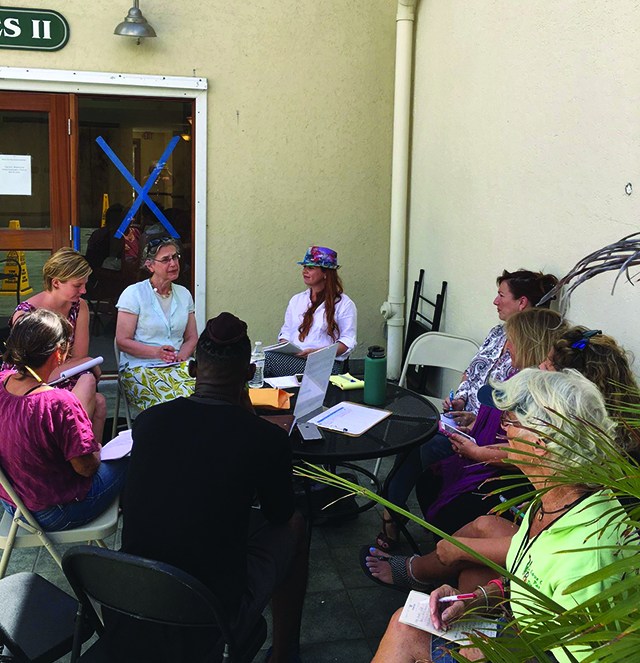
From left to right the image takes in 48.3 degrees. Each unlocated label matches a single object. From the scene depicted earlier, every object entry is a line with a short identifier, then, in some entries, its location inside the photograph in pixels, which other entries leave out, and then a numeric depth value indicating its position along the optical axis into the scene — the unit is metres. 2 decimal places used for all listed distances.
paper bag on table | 3.24
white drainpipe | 5.75
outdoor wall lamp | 5.07
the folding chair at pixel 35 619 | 2.12
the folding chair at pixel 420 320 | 5.34
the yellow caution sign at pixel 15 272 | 5.61
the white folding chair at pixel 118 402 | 4.19
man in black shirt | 2.02
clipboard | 3.05
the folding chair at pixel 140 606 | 1.86
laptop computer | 2.97
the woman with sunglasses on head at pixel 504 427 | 2.29
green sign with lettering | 5.18
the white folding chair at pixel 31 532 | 2.56
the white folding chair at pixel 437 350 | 4.49
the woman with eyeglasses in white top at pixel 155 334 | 4.09
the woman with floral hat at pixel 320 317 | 4.55
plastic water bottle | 3.60
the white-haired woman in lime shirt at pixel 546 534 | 1.61
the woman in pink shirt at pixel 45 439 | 2.50
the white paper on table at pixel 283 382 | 3.64
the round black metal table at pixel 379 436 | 2.79
